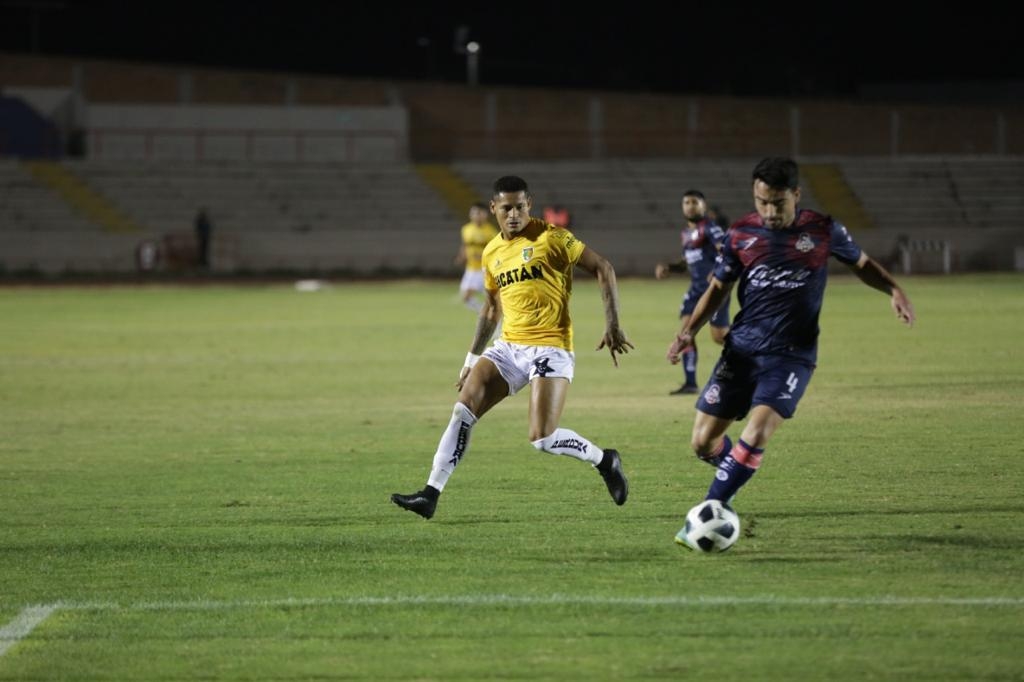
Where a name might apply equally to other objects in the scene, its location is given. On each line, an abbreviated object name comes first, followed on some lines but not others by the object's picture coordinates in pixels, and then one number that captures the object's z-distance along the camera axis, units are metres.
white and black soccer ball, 15.57
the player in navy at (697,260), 33.28
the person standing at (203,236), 100.06
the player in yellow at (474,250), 60.78
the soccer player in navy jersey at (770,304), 15.85
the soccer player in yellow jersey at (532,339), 18.42
